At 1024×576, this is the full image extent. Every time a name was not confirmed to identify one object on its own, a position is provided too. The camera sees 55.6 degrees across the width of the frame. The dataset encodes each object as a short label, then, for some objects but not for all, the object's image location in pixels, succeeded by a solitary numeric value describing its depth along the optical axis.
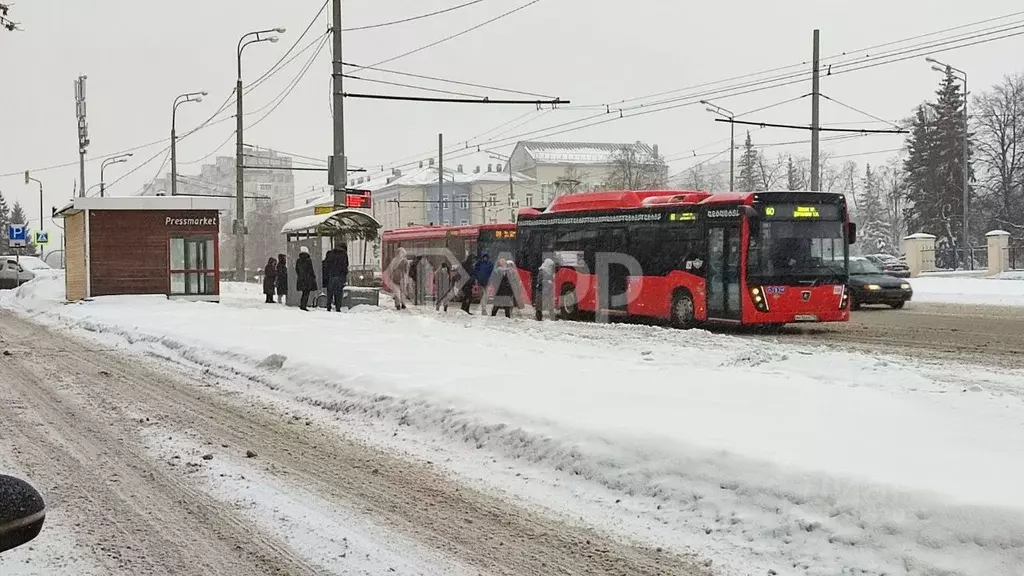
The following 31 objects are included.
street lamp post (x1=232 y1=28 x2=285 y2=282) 36.22
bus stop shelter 25.58
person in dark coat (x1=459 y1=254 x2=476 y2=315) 25.44
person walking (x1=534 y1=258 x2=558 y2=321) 23.36
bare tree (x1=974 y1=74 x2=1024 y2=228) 62.41
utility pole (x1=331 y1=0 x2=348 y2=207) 24.73
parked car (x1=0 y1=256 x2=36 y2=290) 47.13
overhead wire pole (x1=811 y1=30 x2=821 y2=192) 26.27
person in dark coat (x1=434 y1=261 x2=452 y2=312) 30.80
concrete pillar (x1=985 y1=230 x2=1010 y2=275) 41.09
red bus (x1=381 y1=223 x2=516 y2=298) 31.45
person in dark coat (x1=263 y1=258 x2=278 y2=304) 29.62
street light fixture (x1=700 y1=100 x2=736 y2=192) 33.72
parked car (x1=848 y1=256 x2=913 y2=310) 27.52
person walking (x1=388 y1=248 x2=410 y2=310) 26.83
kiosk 28.81
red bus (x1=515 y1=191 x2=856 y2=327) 18.86
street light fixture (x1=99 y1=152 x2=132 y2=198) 60.61
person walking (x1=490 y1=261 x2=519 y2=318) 23.22
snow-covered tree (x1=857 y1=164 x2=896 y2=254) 87.94
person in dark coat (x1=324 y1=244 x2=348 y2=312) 24.03
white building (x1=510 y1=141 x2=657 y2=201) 104.67
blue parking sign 48.03
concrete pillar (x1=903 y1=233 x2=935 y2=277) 46.31
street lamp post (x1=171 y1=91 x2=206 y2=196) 44.75
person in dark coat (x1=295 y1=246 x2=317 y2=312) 25.09
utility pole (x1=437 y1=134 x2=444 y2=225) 48.06
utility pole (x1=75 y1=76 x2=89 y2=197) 38.98
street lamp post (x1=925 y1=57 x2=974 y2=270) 37.18
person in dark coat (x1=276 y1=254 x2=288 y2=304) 29.71
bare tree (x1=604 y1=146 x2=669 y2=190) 72.38
